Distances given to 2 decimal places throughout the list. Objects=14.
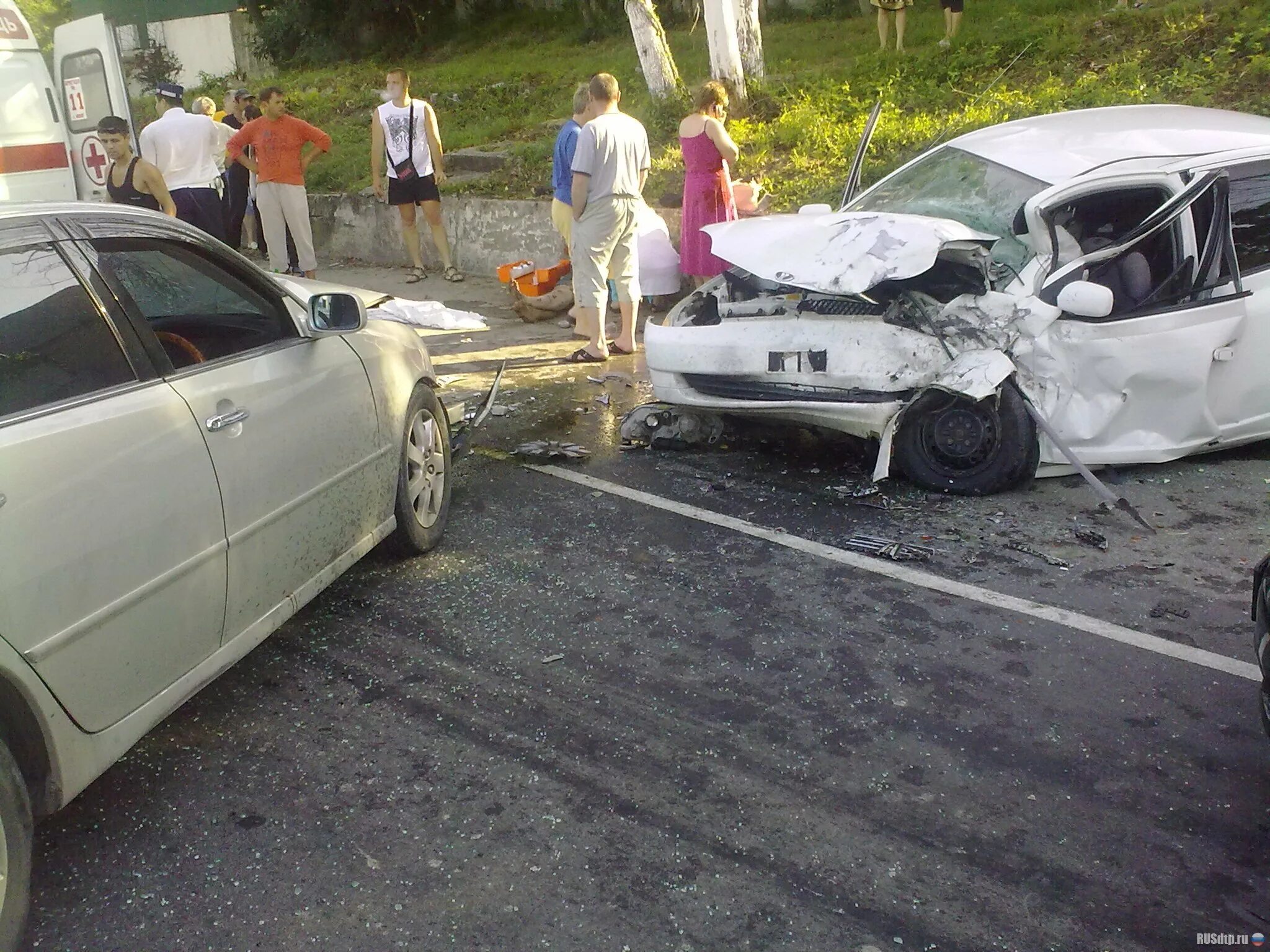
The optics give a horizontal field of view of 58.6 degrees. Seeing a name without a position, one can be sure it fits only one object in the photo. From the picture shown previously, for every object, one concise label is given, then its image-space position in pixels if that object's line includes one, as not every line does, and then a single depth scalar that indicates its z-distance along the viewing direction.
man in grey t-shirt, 7.65
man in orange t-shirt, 9.96
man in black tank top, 8.23
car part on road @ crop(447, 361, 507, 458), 5.58
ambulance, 8.95
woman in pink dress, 8.13
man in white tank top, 10.40
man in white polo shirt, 9.39
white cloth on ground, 9.48
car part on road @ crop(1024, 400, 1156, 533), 5.09
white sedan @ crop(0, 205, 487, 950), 2.54
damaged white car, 5.20
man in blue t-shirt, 8.38
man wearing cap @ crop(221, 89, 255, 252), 12.11
